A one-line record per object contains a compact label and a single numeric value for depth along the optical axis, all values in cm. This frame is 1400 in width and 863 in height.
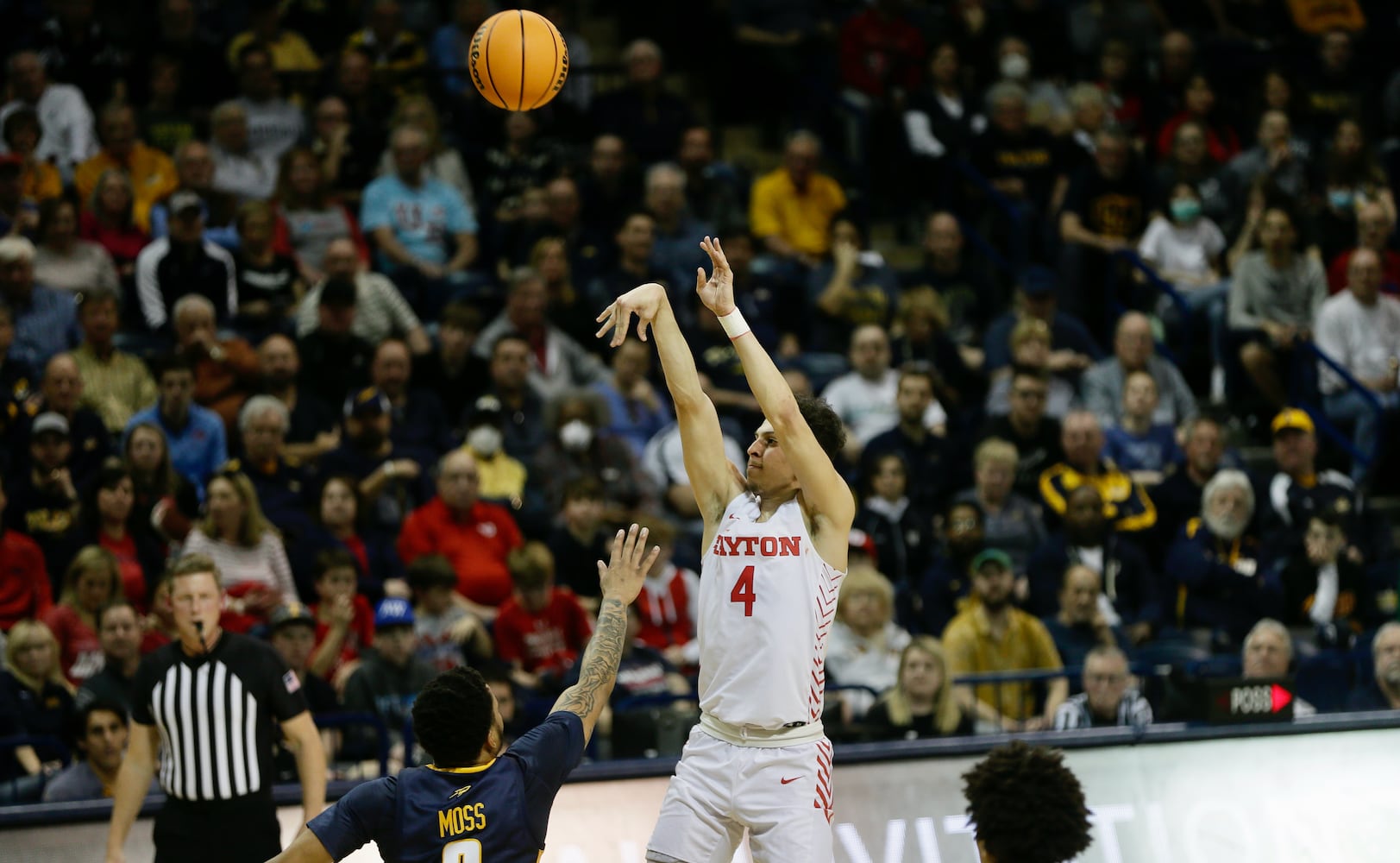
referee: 1395
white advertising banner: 1616
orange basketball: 1661
